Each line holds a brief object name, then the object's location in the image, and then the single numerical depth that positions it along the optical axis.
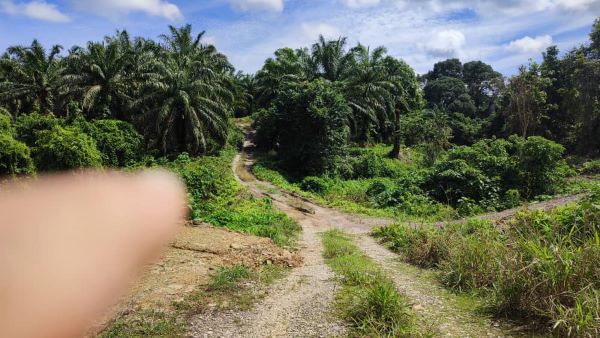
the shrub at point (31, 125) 20.41
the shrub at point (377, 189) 24.36
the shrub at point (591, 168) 29.28
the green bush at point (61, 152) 15.30
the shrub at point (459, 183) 21.58
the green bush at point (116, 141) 24.80
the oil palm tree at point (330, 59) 39.93
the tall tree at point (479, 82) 66.62
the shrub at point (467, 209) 19.17
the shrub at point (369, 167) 31.31
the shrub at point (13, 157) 12.15
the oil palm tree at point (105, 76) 29.02
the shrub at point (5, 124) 13.44
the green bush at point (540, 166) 21.17
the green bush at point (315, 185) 25.73
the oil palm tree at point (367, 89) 37.28
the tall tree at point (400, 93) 38.23
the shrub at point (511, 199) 20.02
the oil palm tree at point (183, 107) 27.80
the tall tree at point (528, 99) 37.88
